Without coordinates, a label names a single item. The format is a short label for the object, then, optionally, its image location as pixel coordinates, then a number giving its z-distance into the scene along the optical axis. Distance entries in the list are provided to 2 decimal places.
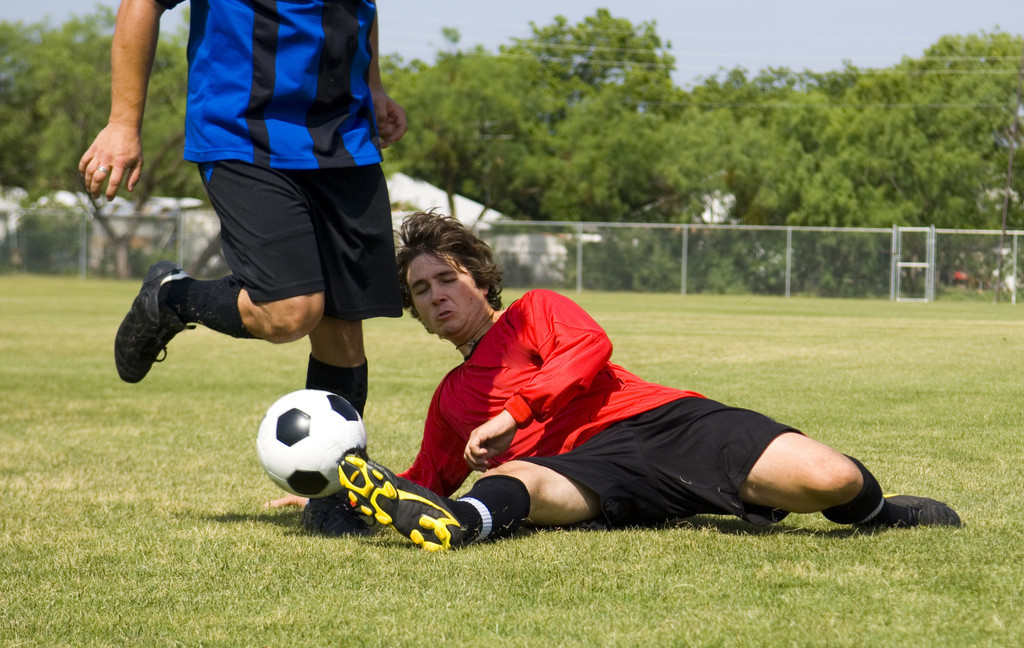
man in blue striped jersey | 7.01
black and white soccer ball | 6.89
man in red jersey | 6.55
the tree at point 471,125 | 82.62
